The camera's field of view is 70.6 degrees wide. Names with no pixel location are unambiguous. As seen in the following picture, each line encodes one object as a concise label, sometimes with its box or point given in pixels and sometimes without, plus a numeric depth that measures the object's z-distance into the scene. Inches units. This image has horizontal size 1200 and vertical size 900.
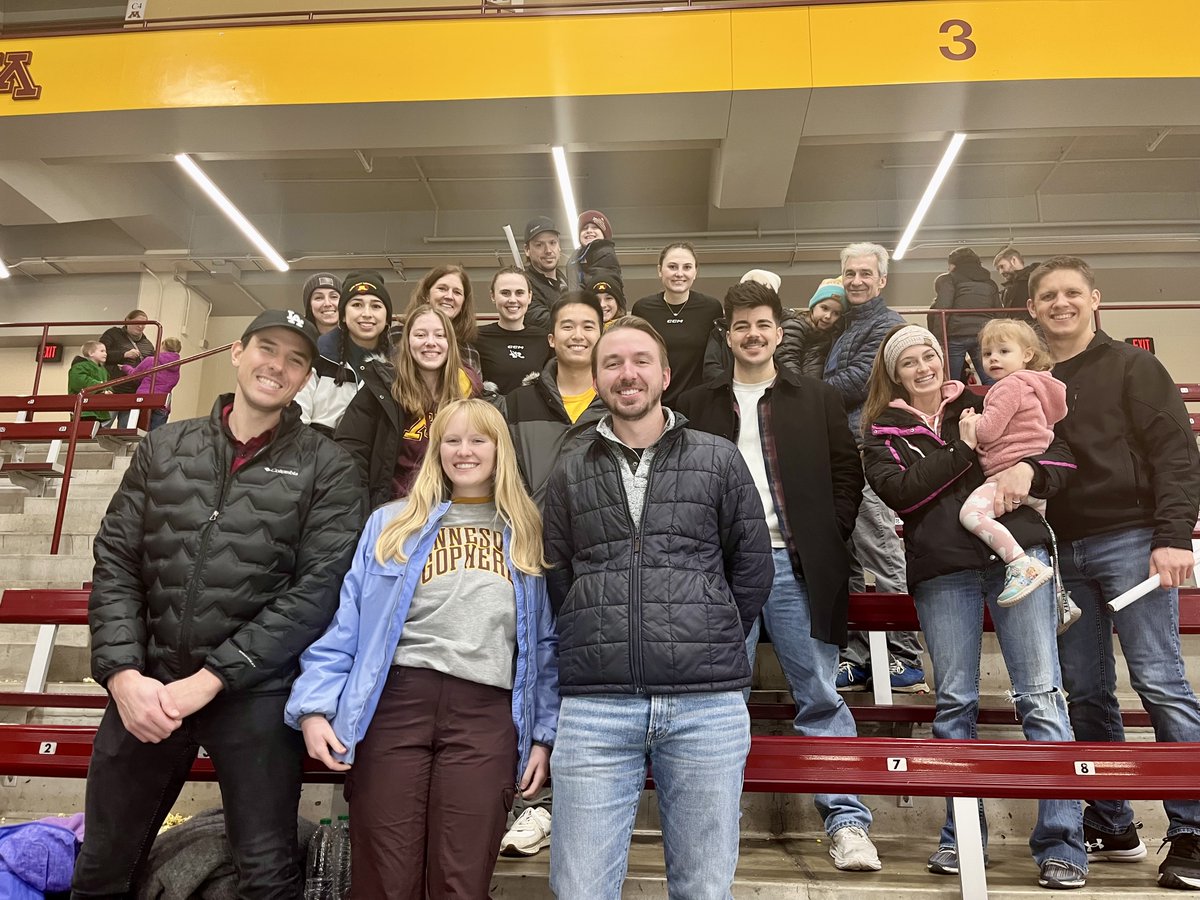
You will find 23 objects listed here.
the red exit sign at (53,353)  462.6
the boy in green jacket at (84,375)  323.6
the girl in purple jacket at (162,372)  322.3
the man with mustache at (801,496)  99.2
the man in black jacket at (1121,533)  94.9
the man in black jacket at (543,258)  180.5
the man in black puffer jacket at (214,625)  76.6
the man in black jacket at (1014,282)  241.8
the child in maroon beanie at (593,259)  175.8
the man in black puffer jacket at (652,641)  71.8
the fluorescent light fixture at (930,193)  278.4
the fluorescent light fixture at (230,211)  302.8
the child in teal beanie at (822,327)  170.4
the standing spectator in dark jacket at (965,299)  231.6
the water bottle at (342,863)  87.9
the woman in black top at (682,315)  151.9
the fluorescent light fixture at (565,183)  275.3
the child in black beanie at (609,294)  161.0
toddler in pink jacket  92.5
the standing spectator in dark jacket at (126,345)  333.7
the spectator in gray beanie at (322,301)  156.8
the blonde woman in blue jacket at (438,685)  73.0
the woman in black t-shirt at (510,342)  148.2
